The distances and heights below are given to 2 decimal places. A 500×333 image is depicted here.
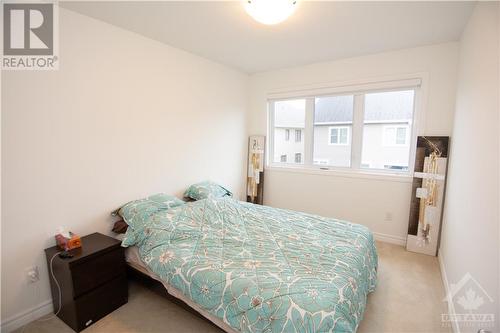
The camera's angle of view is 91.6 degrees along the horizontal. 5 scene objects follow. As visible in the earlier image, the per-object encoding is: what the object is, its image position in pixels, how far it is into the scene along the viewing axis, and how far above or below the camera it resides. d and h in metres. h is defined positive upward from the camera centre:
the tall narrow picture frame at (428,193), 2.82 -0.38
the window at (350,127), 3.17 +0.44
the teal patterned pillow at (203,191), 3.07 -0.52
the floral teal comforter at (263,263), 1.33 -0.77
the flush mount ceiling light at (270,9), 1.68 +1.03
